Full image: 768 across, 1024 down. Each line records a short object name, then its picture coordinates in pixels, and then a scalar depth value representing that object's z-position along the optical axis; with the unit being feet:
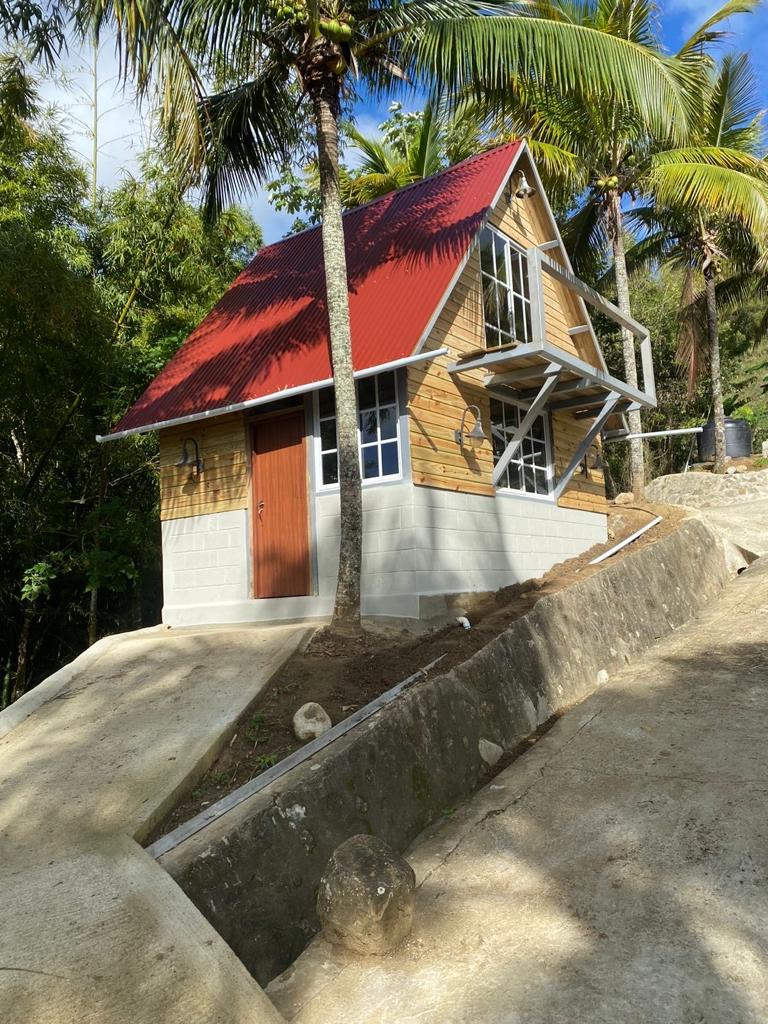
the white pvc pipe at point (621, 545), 37.53
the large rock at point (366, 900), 13.98
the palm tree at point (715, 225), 46.83
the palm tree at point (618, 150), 48.26
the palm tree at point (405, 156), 59.47
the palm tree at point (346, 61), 24.43
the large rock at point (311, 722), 18.62
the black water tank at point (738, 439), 71.77
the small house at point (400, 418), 29.30
